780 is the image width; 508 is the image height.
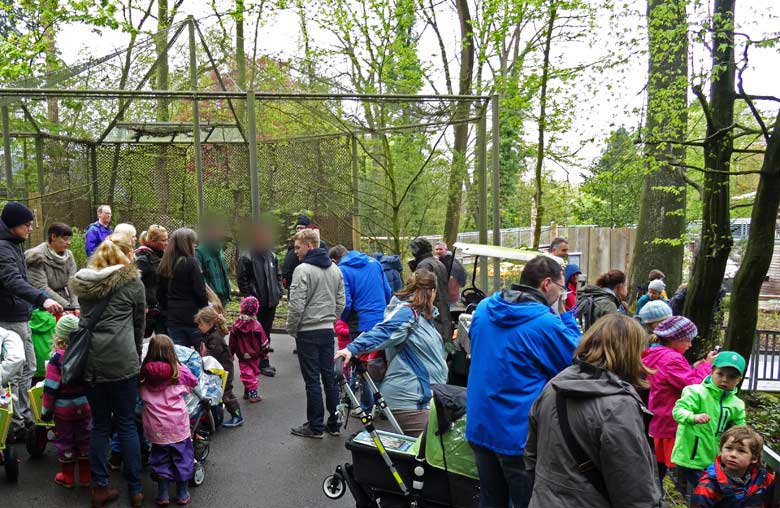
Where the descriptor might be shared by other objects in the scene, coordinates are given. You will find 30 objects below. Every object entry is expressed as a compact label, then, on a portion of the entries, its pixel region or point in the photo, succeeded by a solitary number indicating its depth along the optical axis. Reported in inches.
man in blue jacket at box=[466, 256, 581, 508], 122.5
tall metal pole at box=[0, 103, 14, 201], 314.5
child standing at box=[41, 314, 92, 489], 175.5
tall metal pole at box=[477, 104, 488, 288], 331.0
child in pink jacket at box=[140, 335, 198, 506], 174.6
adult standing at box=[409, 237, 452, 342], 253.8
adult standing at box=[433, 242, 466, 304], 273.4
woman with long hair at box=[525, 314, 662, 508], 89.0
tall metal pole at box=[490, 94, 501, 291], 318.3
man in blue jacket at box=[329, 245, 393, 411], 262.7
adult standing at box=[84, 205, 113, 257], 295.4
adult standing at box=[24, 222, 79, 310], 227.6
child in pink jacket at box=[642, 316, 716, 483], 180.6
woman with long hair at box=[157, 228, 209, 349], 228.4
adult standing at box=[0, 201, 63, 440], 196.9
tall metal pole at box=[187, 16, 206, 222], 314.8
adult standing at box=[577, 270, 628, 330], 221.6
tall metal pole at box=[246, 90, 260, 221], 304.8
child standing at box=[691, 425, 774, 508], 153.2
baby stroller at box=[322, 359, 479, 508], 144.3
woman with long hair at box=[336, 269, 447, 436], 170.6
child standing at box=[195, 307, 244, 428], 235.0
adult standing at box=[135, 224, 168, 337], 237.1
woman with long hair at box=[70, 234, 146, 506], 164.4
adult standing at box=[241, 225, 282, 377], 307.3
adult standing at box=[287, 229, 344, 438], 220.4
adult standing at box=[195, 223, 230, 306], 289.9
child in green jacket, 166.9
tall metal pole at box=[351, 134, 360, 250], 353.1
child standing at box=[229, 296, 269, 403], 263.7
